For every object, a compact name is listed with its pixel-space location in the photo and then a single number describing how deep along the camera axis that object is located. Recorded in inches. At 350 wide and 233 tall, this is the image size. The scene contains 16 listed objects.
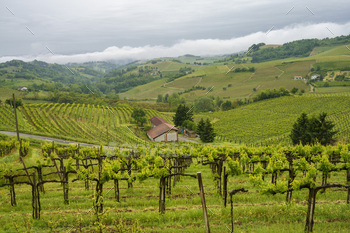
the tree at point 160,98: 6136.8
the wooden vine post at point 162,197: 462.9
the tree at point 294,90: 4539.1
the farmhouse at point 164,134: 2372.0
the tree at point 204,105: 4795.8
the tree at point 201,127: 2475.5
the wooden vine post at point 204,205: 351.2
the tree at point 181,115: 2974.9
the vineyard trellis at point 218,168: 414.3
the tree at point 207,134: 2402.8
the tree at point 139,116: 2850.1
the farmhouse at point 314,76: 5423.2
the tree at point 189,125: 2740.2
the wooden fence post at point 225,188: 483.2
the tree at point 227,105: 4640.8
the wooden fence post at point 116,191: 551.2
